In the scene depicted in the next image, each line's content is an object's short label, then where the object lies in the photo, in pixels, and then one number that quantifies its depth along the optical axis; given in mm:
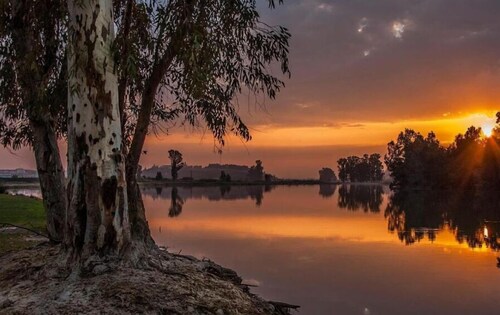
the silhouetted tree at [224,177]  148125
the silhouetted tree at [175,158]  127812
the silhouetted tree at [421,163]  112200
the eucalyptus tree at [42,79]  10867
